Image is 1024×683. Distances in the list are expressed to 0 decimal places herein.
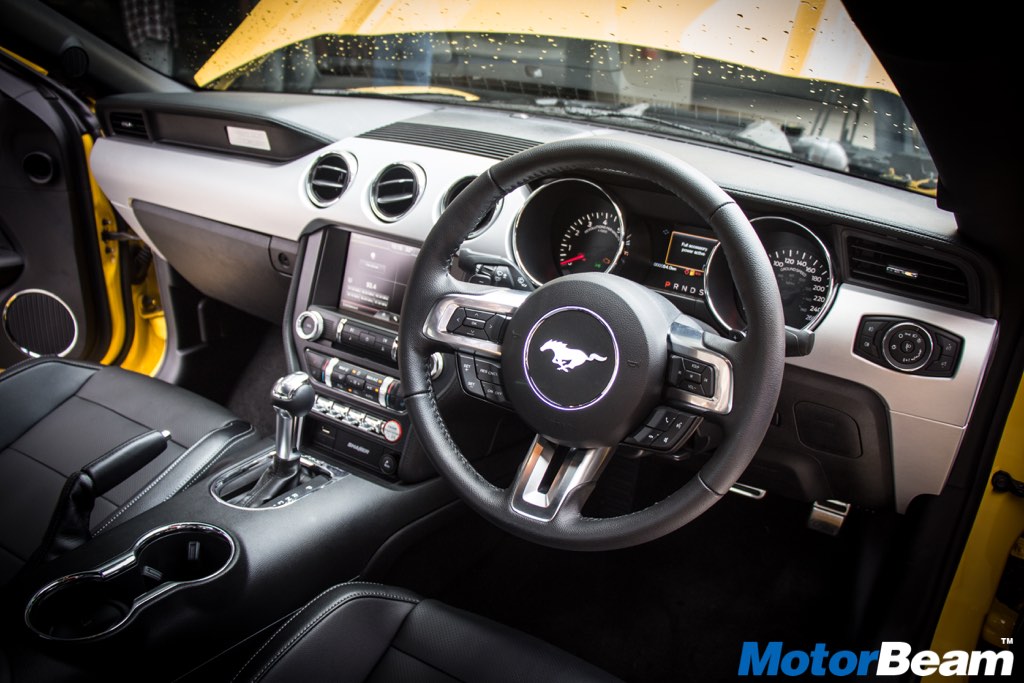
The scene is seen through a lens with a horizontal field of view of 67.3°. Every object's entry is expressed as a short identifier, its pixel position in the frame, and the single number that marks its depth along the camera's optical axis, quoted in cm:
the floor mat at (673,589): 193
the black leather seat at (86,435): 161
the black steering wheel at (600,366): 103
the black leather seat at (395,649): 117
